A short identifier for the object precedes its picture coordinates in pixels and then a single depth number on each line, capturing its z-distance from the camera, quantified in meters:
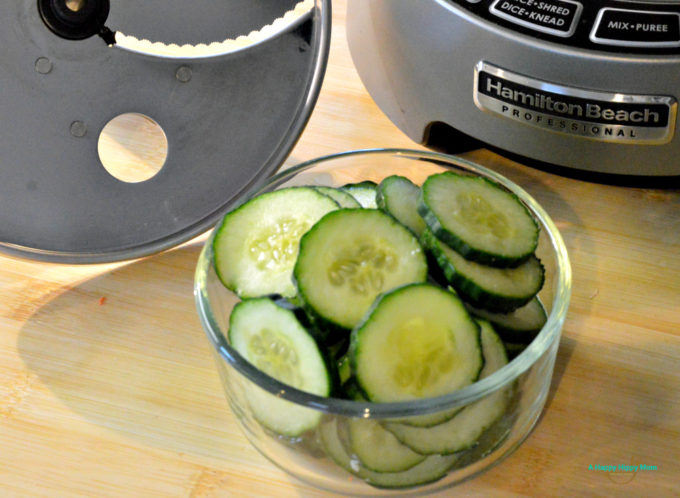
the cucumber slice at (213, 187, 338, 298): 0.53
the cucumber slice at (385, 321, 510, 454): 0.47
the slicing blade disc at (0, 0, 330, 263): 0.64
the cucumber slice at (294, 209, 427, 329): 0.49
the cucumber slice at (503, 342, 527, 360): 0.53
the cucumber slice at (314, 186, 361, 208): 0.57
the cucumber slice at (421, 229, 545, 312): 0.50
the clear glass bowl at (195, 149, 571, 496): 0.45
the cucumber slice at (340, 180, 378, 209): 0.60
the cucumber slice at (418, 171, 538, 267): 0.51
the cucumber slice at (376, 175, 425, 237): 0.55
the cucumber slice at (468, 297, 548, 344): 0.52
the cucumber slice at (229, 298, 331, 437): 0.46
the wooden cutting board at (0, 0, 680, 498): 0.55
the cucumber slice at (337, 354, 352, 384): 0.49
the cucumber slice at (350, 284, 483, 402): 0.46
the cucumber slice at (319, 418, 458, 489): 0.49
